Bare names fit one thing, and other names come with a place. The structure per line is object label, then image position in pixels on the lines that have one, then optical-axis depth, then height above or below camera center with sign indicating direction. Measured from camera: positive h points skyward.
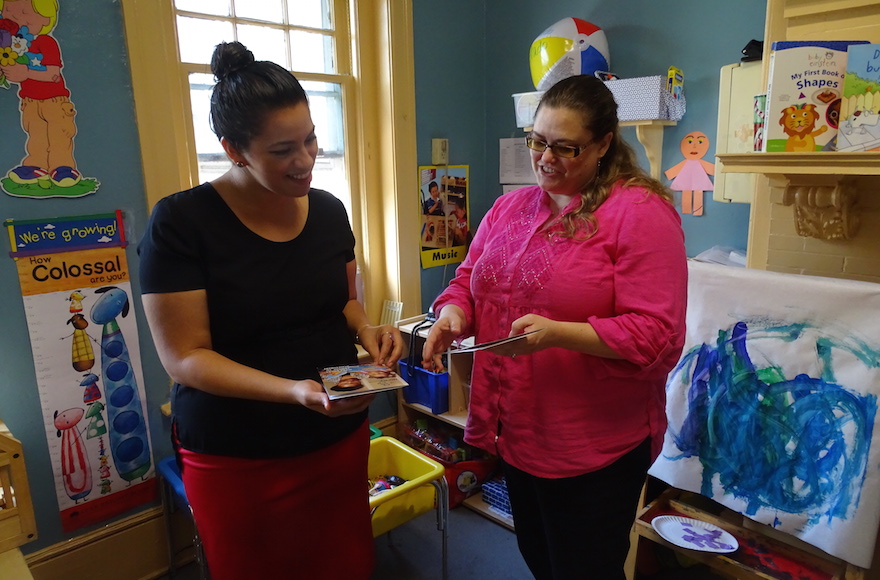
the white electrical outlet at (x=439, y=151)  2.66 +0.09
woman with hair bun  1.05 -0.30
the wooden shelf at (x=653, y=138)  2.11 +0.10
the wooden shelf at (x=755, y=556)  1.56 -1.04
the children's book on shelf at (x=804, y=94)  1.36 +0.16
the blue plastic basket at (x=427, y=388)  2.44 -0.88
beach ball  2.17 +0.43
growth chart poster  1.76 -0.54
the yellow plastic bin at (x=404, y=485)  1.85 -1.02
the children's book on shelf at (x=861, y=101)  1.30 +0.13
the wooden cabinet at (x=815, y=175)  1.43 -0.03
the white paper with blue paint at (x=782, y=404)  1.43 -0.62
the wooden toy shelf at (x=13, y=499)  1.35 -0.71
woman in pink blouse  1.10 -0.30
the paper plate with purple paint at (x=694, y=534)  1.66 -1.03
